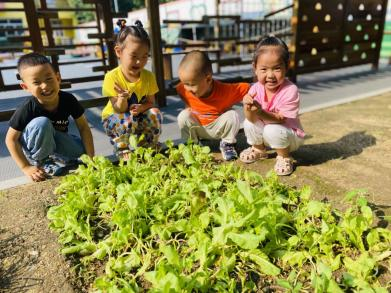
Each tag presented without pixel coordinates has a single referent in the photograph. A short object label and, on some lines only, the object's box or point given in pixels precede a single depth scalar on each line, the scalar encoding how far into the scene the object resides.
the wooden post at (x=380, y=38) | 6.14
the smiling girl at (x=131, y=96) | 2.16
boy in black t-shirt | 1.97
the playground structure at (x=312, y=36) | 3.96
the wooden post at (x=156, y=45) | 3.58
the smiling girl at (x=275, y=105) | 2.00
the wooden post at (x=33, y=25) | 3.34
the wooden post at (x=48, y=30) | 5.36
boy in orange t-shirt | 2.36
